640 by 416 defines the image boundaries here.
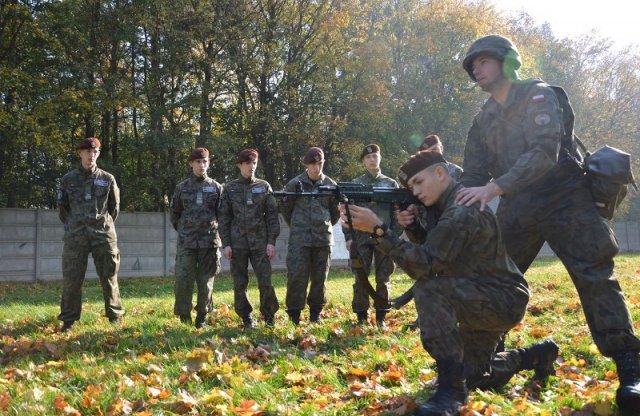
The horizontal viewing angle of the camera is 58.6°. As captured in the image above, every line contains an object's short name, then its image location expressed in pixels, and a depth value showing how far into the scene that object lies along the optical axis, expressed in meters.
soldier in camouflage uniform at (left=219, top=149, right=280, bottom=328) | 7.38
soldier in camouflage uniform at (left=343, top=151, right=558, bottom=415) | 3.39
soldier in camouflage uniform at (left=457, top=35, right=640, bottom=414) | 3.55
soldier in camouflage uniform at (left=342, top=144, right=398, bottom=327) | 7.11
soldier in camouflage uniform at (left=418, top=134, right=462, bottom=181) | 6.81
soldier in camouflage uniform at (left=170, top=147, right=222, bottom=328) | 7.47
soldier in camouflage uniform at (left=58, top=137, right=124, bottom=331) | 7.35
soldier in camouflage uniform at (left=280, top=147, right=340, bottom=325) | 7.32
